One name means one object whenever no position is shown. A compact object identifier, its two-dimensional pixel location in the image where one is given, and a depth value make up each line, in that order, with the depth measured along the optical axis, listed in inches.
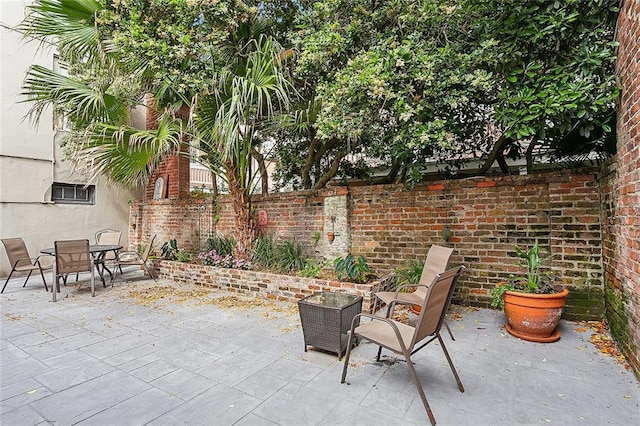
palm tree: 179.9
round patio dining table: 219.3
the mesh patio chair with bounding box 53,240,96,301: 204.7
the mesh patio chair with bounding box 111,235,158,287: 247.5
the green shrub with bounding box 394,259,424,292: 171.3
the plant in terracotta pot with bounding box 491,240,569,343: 127.5
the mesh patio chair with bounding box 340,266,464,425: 85.4
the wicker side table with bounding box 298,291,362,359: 115.2
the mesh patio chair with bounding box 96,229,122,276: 279.6
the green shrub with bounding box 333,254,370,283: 181.9
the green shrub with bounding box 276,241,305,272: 216.2
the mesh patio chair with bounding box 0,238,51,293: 228.2
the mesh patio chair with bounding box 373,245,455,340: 139.4
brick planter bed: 175.3
